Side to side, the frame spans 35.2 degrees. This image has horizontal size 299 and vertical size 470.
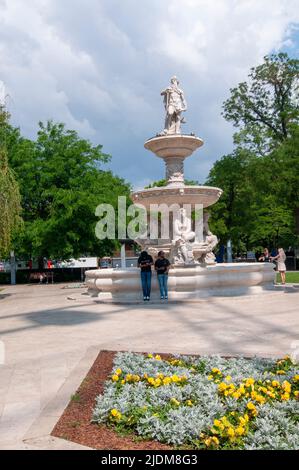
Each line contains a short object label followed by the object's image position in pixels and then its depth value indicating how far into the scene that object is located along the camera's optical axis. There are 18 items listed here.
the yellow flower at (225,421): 3.80
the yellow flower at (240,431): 3.65
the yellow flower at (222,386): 4.61
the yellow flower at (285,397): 4.40
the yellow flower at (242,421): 3.85
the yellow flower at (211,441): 3.59
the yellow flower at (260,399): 4.32
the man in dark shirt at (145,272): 13.35
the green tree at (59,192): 28.27
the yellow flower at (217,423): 3.75
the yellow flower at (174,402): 4.38
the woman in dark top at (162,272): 13.21
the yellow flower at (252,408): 4.13
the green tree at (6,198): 17.97
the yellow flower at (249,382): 4.72
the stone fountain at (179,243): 13.88
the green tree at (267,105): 33.22
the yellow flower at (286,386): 4.56
